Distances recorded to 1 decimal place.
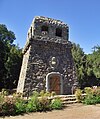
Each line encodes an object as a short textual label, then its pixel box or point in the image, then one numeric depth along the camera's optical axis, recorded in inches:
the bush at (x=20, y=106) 224.4
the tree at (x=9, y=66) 554.8
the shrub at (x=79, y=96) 284.7
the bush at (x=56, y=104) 246.5
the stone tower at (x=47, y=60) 321.0
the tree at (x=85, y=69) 594.2
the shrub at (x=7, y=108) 217.6
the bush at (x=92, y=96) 277.2
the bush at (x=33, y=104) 230.4
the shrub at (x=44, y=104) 238.0
